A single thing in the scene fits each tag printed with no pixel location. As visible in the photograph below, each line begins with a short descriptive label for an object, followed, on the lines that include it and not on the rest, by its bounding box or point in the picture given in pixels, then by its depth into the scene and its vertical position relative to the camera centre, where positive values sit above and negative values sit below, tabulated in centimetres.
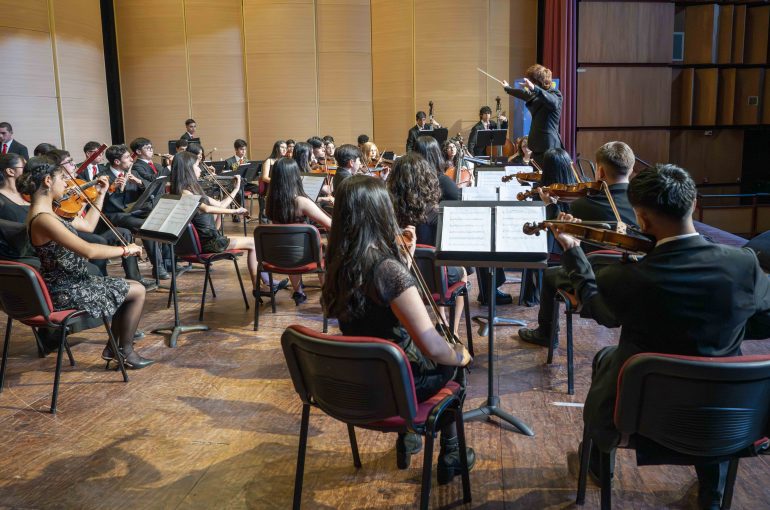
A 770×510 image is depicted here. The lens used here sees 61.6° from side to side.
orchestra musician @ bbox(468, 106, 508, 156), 951 +31
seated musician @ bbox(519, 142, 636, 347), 333 -26
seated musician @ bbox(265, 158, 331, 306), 454 -35
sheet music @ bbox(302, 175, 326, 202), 571 -31
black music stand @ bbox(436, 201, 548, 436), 278 -50
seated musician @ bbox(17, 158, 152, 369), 339 -53
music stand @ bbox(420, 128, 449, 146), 922 +20
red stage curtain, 884 +111
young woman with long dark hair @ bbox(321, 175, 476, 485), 205 -44
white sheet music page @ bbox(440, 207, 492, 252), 289 -37
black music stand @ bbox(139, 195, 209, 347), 402 -44
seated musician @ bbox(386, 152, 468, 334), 370 -25
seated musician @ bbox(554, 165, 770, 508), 181 -41
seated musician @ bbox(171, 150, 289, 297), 481 -48
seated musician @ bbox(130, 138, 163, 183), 649 -9
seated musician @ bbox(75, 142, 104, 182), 673 -16
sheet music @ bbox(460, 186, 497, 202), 466 -34
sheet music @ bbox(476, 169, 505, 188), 520 -26
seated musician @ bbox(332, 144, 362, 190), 504 -9
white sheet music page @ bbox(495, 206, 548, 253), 282 -38
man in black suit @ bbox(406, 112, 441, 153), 931 +34
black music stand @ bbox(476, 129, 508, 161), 910 +13
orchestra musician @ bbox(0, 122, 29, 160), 766 +15
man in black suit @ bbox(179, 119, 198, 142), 1033 +39
